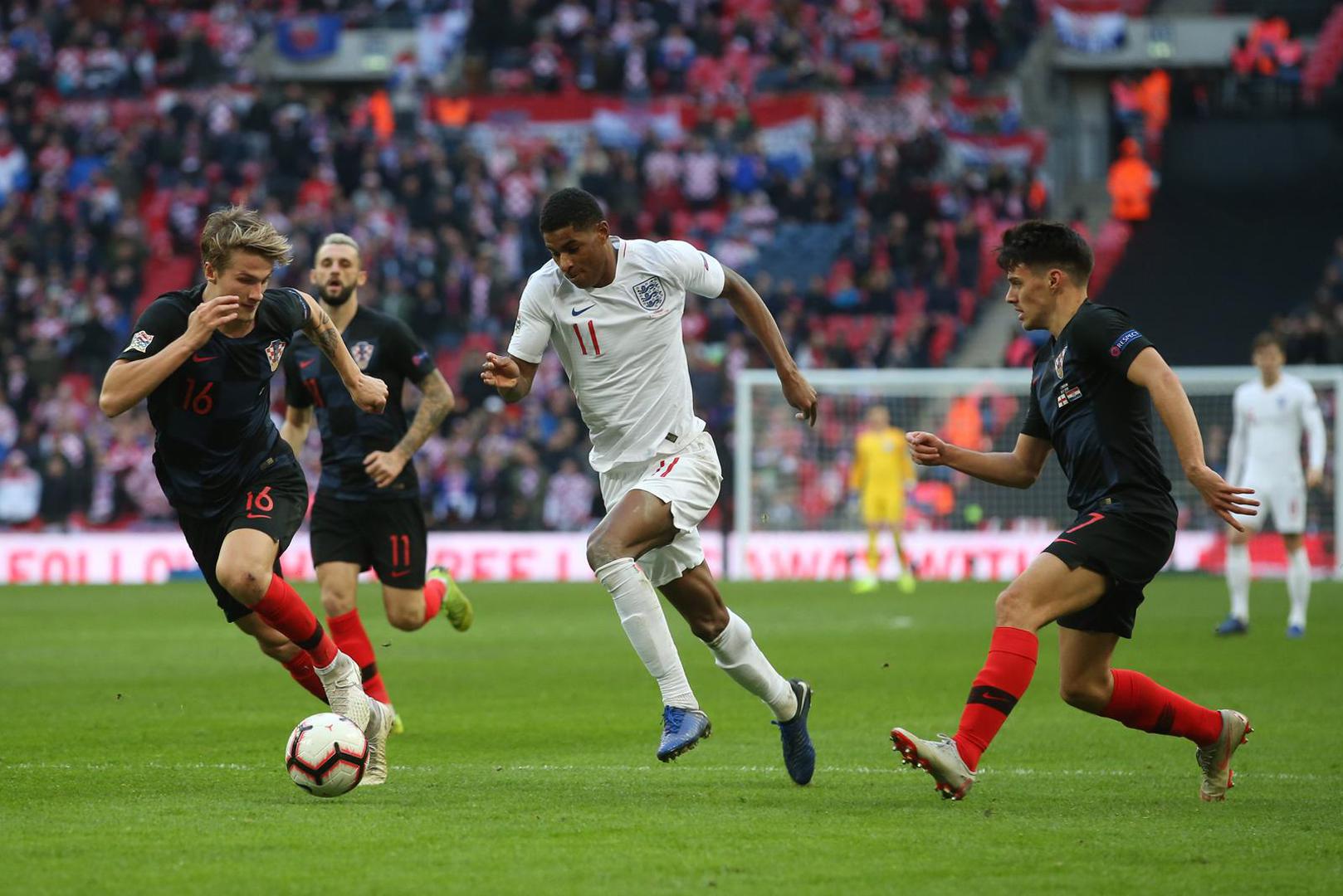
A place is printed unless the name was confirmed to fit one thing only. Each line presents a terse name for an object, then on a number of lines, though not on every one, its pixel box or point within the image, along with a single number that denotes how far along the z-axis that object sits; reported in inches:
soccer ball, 544.1
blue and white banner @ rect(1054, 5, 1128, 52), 2664.9
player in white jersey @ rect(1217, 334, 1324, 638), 1242.6
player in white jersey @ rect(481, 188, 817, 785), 575.8
